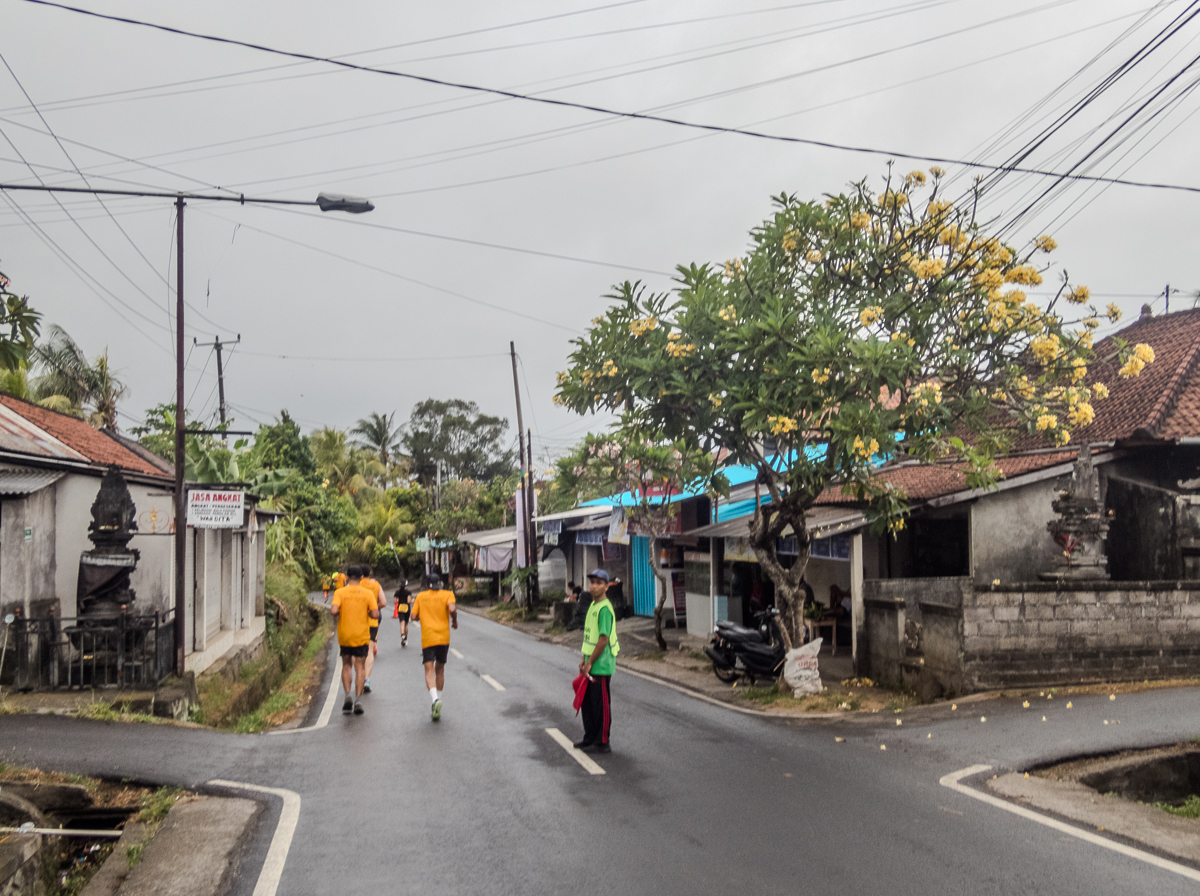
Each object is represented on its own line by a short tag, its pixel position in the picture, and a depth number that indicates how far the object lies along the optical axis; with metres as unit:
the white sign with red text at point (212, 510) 13.05
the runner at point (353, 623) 11.57
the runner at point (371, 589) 12.67
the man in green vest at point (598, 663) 8.97
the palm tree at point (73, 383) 27.58
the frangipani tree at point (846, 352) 11.03
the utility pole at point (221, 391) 33.66
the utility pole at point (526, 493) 32.34
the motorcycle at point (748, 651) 14.10
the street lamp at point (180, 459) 12.73
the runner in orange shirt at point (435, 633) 11.16
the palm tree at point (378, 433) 60.44
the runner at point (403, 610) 22.50
